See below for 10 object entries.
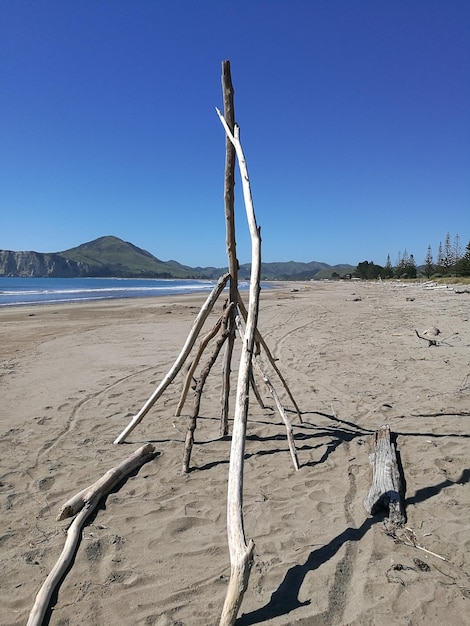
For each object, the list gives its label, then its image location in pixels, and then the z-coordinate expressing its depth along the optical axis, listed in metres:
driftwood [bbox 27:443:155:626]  2.36
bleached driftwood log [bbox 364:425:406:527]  3.13
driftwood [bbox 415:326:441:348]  9.80
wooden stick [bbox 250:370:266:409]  4.76
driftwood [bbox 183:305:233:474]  4.06
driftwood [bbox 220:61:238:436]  4.22
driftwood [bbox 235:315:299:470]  4.09
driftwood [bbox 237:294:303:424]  4.51
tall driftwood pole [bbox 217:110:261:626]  2.05
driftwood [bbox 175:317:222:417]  4.41
